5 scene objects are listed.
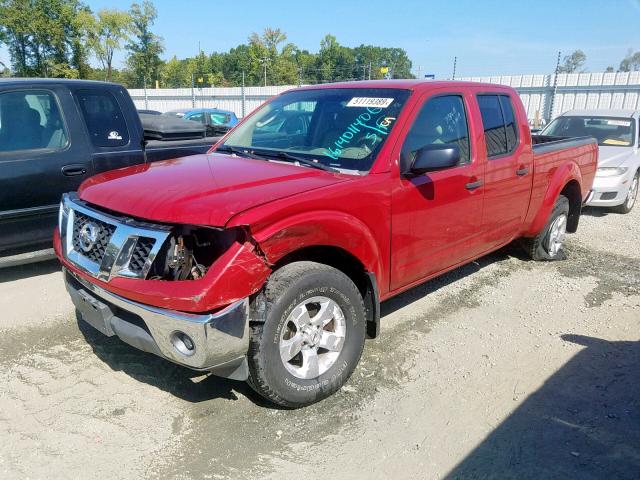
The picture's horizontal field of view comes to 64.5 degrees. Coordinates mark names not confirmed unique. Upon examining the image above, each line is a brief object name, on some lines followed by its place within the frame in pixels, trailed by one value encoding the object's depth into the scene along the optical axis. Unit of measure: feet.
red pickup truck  8.38
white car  27.22
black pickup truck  14.87
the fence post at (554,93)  57.32
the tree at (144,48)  166.91
